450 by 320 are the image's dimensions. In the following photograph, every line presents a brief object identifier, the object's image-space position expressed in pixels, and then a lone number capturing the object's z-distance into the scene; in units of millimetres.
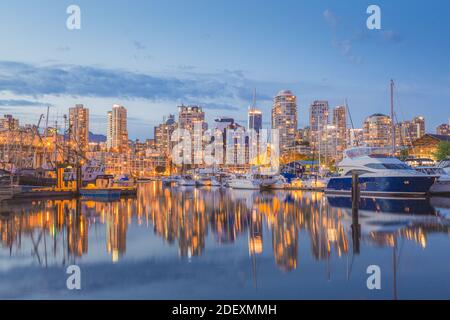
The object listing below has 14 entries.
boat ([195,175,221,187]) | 115188
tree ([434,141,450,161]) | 77838
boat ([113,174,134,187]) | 73056
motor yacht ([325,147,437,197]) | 50500
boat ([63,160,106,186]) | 69375
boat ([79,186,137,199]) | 58125
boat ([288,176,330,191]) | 78681
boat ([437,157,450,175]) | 59219
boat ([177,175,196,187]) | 121131
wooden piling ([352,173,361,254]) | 25597
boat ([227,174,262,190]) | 83938
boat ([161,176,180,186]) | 150125
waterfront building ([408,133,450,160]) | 106562
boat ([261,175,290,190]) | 83125
